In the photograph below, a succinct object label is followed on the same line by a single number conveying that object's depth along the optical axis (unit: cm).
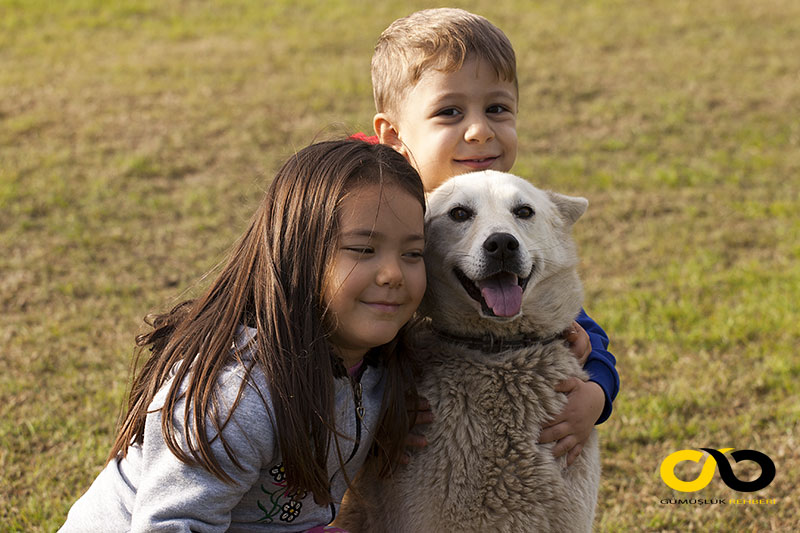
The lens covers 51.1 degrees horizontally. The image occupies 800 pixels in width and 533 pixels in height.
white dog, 263
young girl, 232
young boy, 333
